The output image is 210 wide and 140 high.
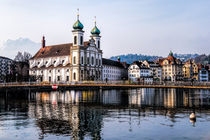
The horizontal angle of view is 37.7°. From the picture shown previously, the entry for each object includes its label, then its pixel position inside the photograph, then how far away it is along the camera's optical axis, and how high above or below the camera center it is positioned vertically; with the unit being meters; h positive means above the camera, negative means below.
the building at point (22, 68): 125.04 +4.94
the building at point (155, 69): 184.77 +5.53
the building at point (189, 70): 187.62 +4.77
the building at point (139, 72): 177.12 +3.74
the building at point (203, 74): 187.25 +2.26
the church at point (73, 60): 124.06 +8.04
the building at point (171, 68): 182.38 +5.93
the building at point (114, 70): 158.12 +4.87
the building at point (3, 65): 187.14 +9.22
